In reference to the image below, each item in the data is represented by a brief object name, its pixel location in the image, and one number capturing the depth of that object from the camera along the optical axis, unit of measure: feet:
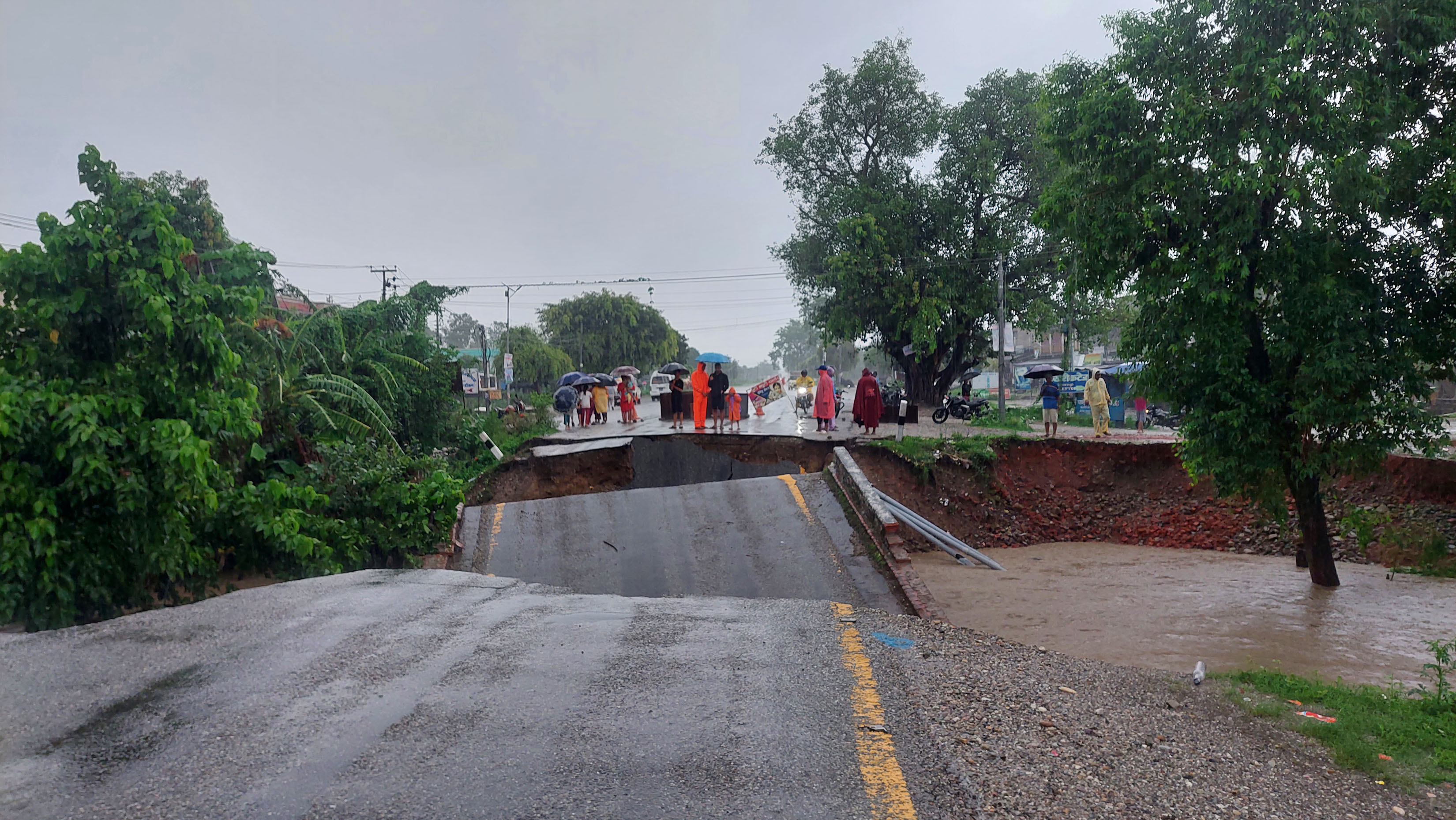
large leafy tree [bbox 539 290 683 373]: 223.30
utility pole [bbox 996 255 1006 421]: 89.51
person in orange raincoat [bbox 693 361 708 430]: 67.05
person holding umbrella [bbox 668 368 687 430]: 72.90
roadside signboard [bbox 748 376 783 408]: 111.75
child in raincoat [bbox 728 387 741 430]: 69.36
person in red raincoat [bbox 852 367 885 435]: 69.51
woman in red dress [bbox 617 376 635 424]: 91.91
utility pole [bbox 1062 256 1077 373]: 120.57
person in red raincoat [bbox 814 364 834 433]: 72.69
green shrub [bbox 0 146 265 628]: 21.72
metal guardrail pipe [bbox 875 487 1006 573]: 39.76
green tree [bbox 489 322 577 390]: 202.76
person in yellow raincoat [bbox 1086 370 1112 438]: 72.74
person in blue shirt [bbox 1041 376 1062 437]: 70.74
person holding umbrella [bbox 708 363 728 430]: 65.26
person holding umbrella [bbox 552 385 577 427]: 85.61
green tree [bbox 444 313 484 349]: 409.69
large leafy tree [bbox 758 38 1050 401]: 97.91
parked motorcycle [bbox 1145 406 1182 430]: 83.71
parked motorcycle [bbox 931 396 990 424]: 99.40
